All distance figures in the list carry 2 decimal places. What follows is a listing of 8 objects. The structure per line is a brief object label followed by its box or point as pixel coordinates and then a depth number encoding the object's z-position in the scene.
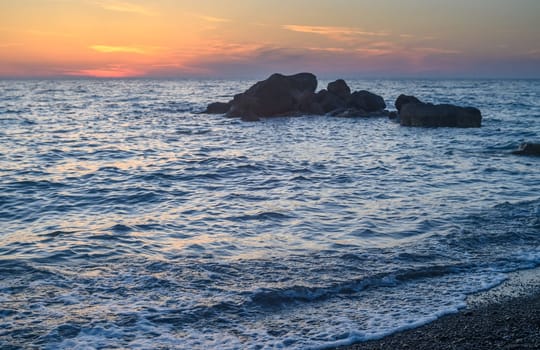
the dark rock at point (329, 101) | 47.00
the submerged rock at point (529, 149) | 21.05
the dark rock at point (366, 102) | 46.12
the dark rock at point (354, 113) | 43.12
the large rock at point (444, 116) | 34.16
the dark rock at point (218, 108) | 48.16
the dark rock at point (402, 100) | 41.53
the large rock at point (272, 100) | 44.31
